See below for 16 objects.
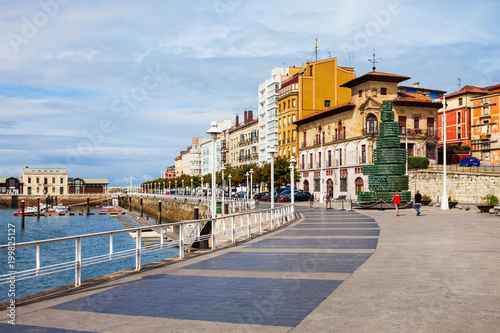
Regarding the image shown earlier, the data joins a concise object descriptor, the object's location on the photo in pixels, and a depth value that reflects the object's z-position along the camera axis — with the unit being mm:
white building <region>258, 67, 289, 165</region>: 93938
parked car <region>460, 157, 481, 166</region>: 64669
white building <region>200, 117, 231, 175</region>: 127938
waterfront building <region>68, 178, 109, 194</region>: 148625
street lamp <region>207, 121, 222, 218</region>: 18406
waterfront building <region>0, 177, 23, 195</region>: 142575
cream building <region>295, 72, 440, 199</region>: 61688
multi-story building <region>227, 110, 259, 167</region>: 104312
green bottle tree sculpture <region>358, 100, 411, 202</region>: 38812
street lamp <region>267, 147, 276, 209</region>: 28134
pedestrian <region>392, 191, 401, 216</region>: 31491
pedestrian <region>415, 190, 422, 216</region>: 30812
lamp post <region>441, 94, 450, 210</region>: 36531
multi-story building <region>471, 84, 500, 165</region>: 77438
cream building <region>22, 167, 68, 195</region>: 141500
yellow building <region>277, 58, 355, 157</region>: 80875
